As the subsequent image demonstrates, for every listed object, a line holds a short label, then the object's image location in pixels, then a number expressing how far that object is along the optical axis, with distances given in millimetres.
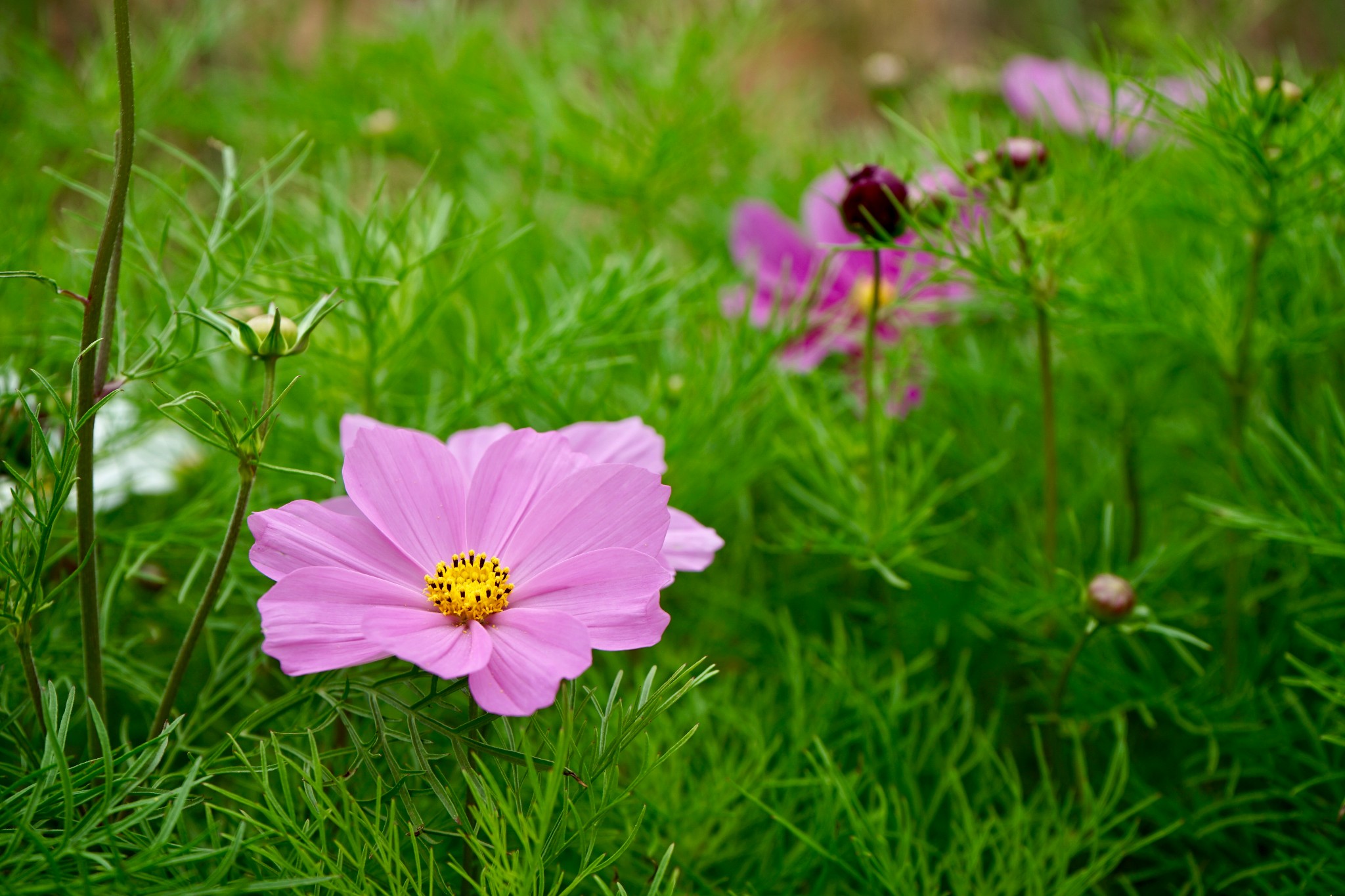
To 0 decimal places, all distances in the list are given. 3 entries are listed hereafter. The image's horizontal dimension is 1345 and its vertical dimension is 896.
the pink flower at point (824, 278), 884
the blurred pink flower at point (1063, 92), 1013
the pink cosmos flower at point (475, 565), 689
